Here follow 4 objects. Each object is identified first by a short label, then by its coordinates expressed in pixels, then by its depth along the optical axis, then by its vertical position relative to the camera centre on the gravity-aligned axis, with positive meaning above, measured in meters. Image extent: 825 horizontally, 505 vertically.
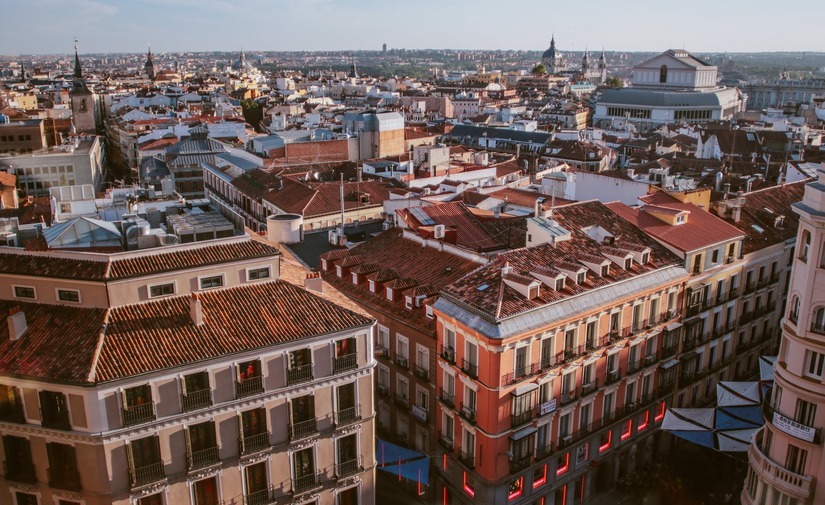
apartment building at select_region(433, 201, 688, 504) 34.69 -15.35
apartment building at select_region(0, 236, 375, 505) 27.00 -12.50
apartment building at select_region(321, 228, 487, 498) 39.62 -14.14
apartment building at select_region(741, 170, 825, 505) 32.16 -14.63
